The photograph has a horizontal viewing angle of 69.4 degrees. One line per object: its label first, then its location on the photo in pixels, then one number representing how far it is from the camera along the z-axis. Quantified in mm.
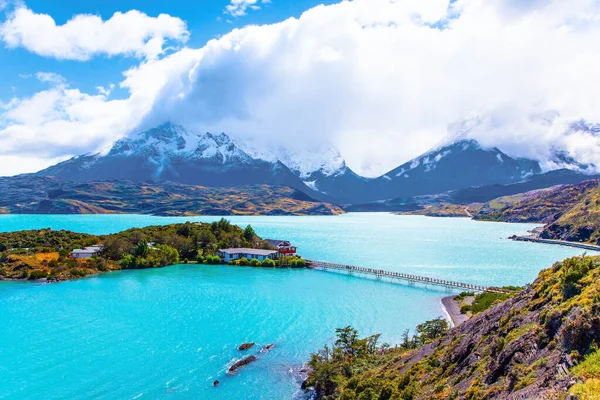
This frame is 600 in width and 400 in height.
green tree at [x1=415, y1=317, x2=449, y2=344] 47156
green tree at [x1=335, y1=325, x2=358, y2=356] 45228
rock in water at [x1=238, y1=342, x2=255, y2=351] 51969
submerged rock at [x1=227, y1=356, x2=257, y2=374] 45141
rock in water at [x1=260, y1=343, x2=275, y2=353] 51488
